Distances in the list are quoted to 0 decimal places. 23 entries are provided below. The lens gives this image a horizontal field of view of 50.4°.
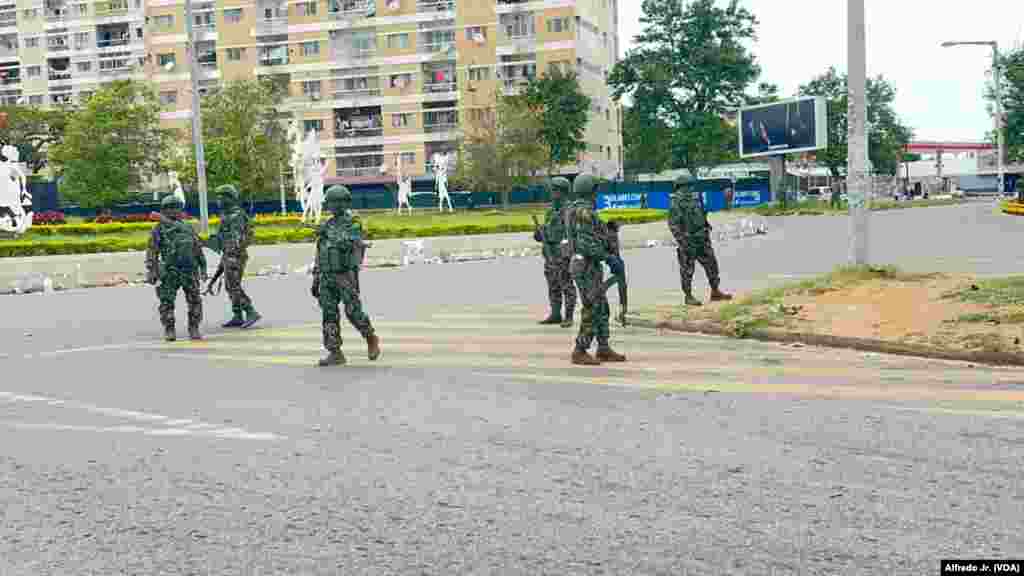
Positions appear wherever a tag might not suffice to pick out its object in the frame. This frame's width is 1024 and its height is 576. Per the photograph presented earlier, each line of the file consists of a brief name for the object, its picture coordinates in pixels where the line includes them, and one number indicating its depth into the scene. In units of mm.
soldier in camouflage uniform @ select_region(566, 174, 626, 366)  10344
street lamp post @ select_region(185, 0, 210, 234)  34156
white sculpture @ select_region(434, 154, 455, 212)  64438
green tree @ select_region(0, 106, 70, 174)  77375
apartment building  76562
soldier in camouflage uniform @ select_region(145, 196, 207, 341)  13871
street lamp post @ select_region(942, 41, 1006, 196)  49881
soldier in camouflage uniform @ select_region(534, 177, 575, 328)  14078
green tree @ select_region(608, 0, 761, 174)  76000
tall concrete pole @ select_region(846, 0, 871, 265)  14977
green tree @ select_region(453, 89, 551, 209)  66062
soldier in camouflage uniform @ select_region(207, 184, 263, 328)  15156
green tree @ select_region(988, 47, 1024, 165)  64188
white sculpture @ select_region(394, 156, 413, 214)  66175
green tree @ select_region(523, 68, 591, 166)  71062
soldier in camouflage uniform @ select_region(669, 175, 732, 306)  15195
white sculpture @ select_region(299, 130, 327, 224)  47469
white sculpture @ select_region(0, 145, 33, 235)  39500
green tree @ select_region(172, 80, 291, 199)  60438
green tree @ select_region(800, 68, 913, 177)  74500
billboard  55250
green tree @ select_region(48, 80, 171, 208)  63500
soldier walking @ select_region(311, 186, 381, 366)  11125
